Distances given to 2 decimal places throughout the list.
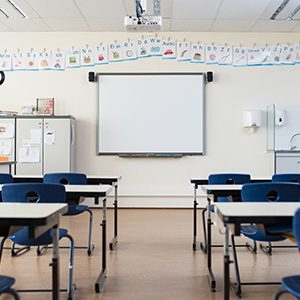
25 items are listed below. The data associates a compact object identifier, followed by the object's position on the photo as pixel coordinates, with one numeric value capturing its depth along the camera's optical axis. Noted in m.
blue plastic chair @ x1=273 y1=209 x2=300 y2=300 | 1.34
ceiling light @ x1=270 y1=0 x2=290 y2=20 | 5.27
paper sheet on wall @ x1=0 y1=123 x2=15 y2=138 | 5.98
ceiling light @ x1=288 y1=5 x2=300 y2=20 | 5.47
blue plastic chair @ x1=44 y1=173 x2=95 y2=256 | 3.37
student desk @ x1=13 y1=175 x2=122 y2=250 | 3.68
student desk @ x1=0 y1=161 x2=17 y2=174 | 4.58
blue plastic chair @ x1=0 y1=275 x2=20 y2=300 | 1.57
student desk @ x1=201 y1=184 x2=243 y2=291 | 2.75
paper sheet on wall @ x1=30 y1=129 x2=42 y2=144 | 5.97
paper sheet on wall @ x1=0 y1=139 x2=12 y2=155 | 6.02
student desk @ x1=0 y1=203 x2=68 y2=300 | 1.42
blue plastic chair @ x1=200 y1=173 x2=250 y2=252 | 3.51
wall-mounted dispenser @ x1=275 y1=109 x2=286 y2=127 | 6.26
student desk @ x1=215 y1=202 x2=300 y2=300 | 1.50
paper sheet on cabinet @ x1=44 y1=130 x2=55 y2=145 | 5.96
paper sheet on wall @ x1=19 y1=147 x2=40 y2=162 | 5.98
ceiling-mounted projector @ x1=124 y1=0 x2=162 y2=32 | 4.40
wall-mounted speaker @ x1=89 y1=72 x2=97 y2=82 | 6.37
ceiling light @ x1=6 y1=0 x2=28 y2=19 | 5.29
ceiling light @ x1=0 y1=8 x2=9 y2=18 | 5.57
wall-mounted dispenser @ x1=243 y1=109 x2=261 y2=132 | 6.20
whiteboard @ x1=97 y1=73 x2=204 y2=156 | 6.40
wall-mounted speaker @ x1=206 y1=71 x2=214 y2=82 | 6.36
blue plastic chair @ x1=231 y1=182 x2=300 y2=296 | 2.19
